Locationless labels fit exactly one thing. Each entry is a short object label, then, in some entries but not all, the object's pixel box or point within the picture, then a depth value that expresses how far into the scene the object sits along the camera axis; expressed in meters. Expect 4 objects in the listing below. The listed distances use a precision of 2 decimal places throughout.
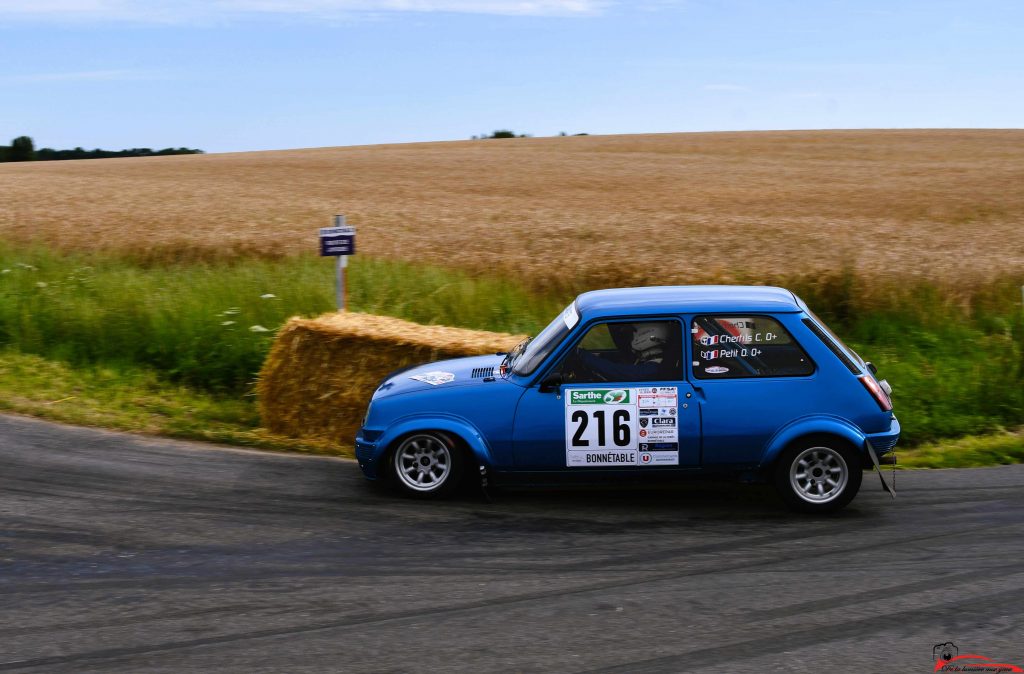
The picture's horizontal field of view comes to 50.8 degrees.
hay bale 9.52
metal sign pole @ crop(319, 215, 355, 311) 11.17
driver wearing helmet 7.62
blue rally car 7.53
